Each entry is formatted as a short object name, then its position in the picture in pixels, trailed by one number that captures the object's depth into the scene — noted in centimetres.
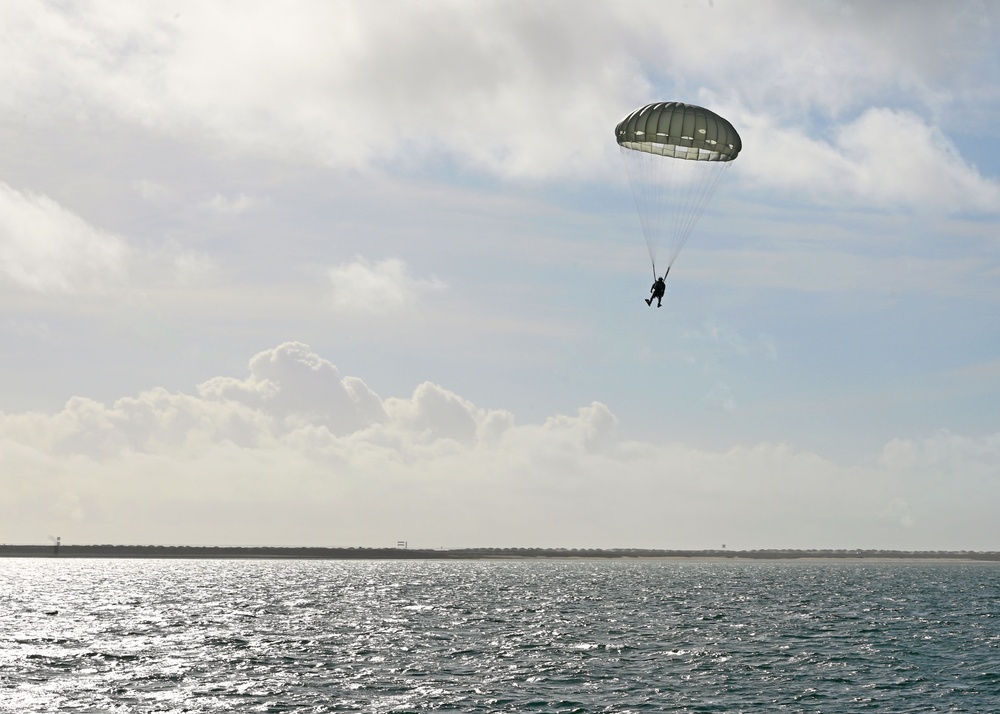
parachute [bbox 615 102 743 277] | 6088
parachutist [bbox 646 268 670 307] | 5775
